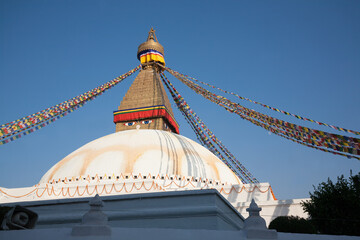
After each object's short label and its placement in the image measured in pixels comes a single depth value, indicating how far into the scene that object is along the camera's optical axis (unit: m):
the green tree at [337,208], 7.88
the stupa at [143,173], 11.42
